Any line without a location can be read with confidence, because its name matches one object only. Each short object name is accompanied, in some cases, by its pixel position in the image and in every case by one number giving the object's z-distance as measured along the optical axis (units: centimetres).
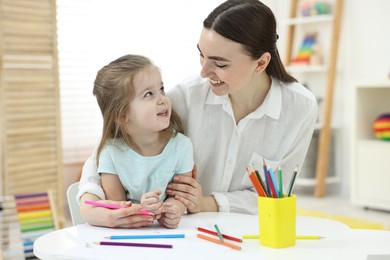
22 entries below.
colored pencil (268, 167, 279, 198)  182
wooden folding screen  432
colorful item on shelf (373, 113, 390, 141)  527
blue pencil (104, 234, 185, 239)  189
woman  228
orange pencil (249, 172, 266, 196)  183
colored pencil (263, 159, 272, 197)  181
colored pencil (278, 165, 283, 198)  181
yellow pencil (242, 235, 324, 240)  188
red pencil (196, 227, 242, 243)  185
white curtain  525
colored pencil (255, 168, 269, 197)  182
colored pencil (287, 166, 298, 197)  185
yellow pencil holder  180
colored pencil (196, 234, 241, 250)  179
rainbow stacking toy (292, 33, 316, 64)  627
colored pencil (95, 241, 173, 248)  181
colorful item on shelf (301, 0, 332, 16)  611
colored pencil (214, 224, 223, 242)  186
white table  175
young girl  219
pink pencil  201
